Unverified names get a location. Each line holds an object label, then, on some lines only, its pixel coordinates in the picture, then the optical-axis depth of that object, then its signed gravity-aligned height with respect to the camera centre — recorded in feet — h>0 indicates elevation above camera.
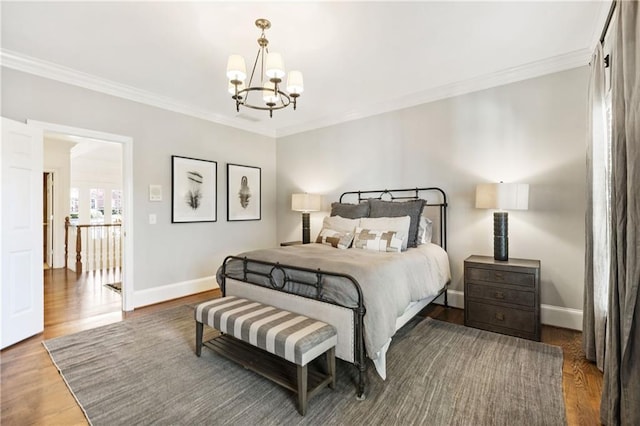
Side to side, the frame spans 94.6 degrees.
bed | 6.70 -1.66
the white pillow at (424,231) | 11.68 -0.70
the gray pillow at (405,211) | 11.34 +0.10
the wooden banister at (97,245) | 20.31 -2.39
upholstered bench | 5.94 -2.75
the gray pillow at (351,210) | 13.01 +0.15
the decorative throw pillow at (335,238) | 11.59 -1.02
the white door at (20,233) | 8.99 -0.65
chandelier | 7.41 +3.63
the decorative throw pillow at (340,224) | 12.36 -0.47
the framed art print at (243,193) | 16.37 +1.19
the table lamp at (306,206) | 15.64 +0.39
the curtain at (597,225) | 7.32 -0.29
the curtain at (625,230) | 4.30 -0.26
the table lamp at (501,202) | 9.68 +0.38
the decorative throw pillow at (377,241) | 10.36 -0.99
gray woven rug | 5.89 -4.03
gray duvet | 6.71 -1.73
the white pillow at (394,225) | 10.68 -0.43
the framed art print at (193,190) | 13.94 +1.15
